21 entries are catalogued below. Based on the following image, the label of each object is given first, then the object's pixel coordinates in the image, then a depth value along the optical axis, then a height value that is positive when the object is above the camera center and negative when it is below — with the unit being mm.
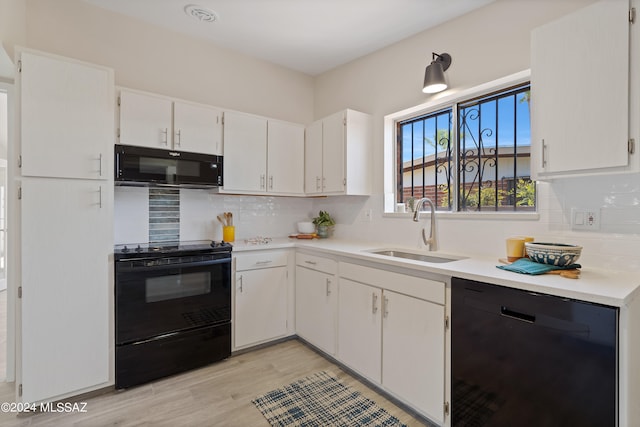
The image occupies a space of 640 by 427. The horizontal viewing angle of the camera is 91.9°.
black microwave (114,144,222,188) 2240 +346
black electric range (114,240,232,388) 2135 -722
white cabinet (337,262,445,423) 1749 -776
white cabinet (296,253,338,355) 2506 -764
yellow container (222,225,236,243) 2916 -202
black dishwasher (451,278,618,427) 1165 -631
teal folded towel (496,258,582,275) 1476 -268
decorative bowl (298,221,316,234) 3473 -169
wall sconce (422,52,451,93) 2334 +1053
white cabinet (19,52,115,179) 1861 +593
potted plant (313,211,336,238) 3398 -131
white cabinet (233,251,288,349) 2648 -764
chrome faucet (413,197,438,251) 2359 -128
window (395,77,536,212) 2170 +469
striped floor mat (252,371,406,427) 1837 -1238
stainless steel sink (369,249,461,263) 2271 -341
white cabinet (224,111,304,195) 2863 +561
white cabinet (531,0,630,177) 1404 +597
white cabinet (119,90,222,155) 2350 +716
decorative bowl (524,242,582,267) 1505 -203
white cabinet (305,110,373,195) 2902 +563
